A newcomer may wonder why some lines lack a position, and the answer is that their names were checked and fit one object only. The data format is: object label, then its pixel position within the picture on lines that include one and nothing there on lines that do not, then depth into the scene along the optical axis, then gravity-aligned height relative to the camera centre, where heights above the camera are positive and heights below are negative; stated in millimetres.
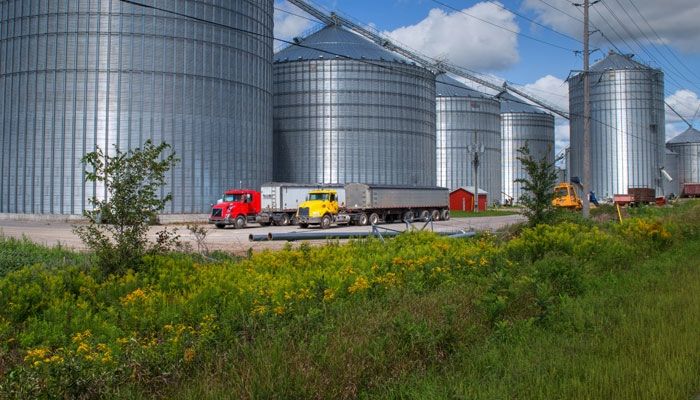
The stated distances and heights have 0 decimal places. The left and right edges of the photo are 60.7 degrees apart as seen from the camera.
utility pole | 31438 +5681
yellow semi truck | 43094 +820
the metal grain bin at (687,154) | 124125 +12757
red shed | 75938 +1916
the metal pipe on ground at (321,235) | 21141 -770
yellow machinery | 49000 +1448
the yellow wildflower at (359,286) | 9318 -1114
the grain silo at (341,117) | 69375 +11574
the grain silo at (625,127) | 91375 +13574
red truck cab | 42531 +418
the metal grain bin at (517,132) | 108188 +15343
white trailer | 46062 +1159
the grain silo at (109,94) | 49812 +10314
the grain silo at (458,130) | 94312 +13465
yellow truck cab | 42719 +418
